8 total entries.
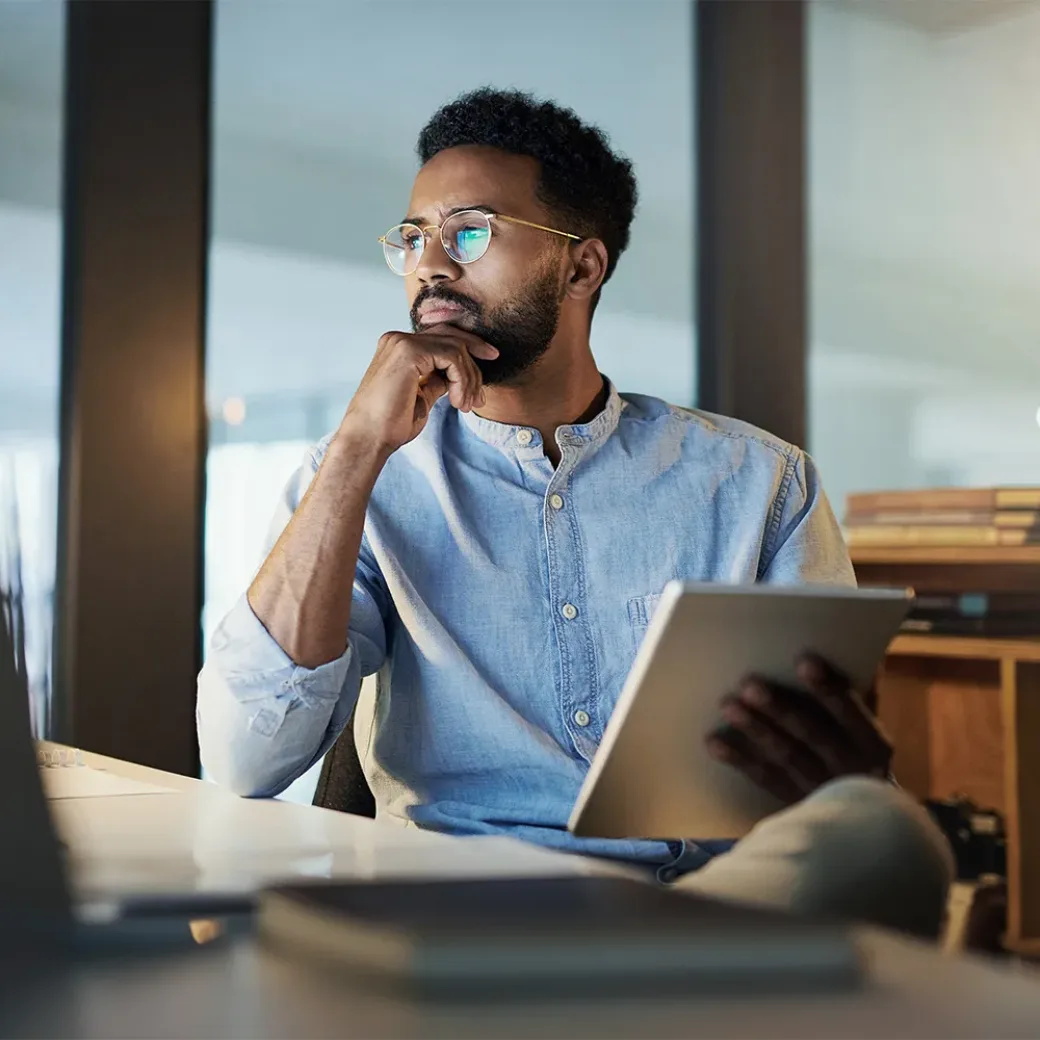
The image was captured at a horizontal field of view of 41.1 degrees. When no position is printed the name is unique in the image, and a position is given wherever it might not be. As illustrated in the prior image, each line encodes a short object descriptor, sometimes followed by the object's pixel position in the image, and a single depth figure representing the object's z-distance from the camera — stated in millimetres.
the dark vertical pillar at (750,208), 3486
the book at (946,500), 3150
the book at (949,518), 3146
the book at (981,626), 3154
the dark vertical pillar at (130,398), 2547
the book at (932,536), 3152
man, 1540
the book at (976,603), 3170
